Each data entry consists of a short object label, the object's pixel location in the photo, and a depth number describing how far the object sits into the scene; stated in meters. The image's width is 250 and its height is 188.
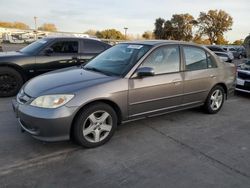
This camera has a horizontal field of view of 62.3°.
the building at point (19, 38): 28.40
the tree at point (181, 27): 48.58
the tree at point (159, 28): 49.28
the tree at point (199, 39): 49.57
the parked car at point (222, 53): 15.30
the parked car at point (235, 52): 23.87
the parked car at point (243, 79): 5.63
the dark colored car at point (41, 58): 4.99
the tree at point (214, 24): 50.27
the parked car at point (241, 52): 24.80
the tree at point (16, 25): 60.57
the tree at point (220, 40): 50.08
